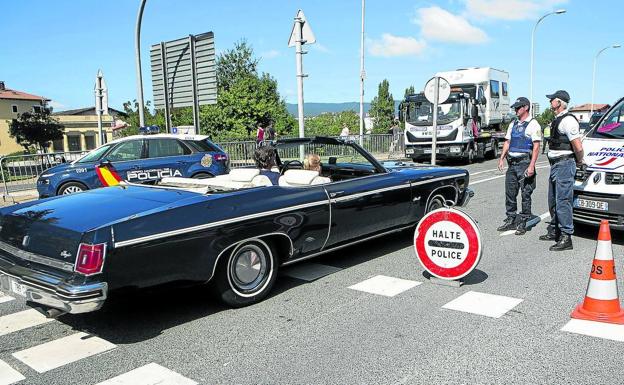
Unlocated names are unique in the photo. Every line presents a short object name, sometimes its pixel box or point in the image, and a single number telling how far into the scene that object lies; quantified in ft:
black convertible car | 11.71
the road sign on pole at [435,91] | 40.01
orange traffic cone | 12.98
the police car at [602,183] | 19.85
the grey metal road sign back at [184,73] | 39.91
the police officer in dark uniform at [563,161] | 19.87
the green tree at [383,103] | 233.19
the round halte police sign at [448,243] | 15.20
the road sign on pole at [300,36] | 36.22
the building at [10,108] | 239.09
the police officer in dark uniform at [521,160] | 22.33
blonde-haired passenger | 20.02
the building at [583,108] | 407.81
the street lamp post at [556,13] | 104.88
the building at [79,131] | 249.38
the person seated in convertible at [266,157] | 20.85
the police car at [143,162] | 32.91
